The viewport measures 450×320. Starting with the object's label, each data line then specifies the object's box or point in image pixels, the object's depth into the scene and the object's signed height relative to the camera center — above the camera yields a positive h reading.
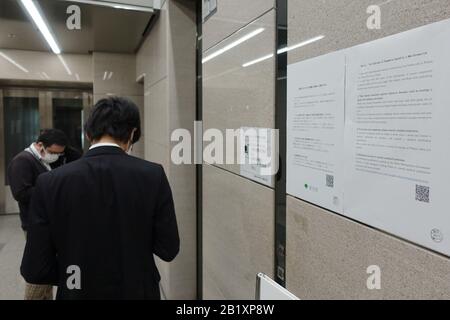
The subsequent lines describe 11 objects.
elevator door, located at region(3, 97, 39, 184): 6.03 +0.22
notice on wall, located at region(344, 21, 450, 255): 0.74 +0.00
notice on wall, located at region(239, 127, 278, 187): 1.50 -0.08
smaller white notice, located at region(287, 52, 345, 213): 1.07 +0.02
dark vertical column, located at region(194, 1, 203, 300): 2.89 -0.31
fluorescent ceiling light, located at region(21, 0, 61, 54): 3.09 +1.17
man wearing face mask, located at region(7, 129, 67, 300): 2.53 -0.25
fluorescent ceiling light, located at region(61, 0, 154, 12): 2.98 +1.12
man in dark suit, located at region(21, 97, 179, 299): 1.43 -0.34
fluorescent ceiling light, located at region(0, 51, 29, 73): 5.36 +1.12
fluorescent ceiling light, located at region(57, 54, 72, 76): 5.63 +1.14
